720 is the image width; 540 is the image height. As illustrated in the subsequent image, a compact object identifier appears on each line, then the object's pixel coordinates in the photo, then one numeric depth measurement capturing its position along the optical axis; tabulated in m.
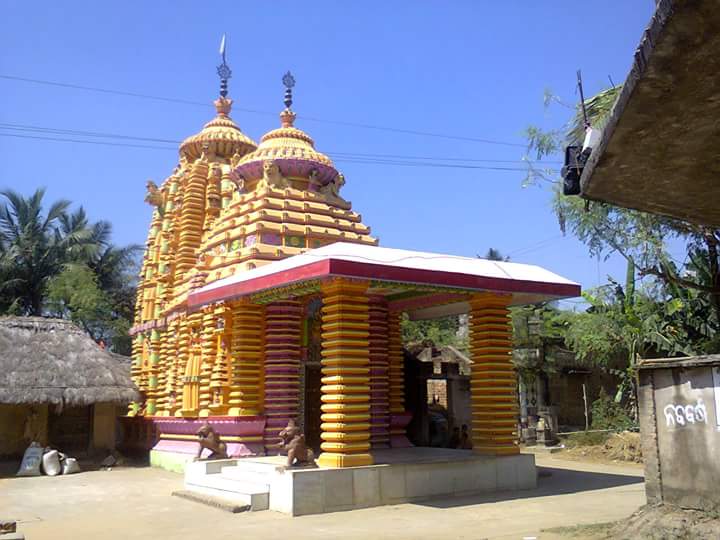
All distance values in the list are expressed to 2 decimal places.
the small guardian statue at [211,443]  13.37
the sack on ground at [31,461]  16.51
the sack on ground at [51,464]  16.66
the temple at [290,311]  11.22
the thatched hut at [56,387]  17.50
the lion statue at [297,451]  10.92
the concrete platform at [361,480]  10.29
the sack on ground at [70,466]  16.91
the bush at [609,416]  20.31
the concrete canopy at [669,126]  3.35
